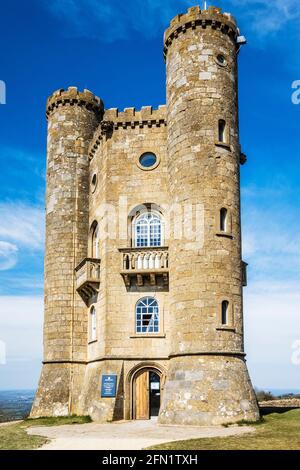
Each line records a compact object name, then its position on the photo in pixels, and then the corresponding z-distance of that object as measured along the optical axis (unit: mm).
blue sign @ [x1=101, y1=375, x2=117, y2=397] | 27297
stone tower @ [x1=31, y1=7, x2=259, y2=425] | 24922
